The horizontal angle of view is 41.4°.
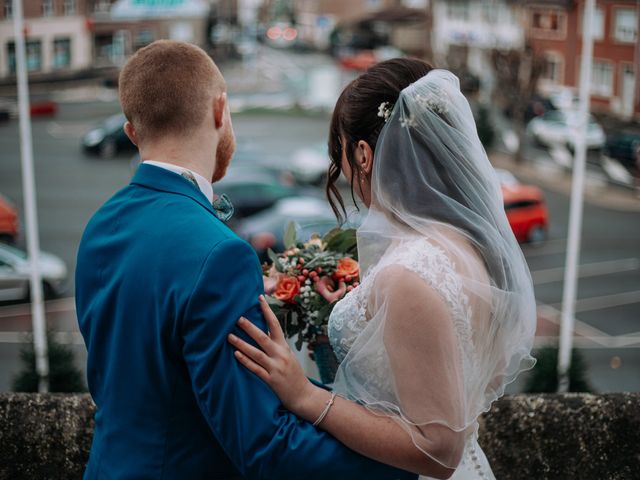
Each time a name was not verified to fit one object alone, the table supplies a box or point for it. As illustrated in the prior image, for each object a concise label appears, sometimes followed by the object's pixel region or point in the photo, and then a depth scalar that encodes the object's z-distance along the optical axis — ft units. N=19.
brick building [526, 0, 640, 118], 69.15
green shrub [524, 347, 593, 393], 24.77
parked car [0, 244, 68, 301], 45.52
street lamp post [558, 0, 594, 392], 31.45
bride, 5.88
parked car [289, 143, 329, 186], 75.77
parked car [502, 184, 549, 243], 59.16
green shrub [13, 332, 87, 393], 24.54
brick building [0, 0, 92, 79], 54.75
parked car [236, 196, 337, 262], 47.97
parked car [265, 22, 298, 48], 196.85
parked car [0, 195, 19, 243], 55.67
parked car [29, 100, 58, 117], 93.70
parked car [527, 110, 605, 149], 87.77
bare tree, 88.07
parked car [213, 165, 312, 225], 57.41
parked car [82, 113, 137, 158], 83.15
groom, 5.56
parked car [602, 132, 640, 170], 73.77
